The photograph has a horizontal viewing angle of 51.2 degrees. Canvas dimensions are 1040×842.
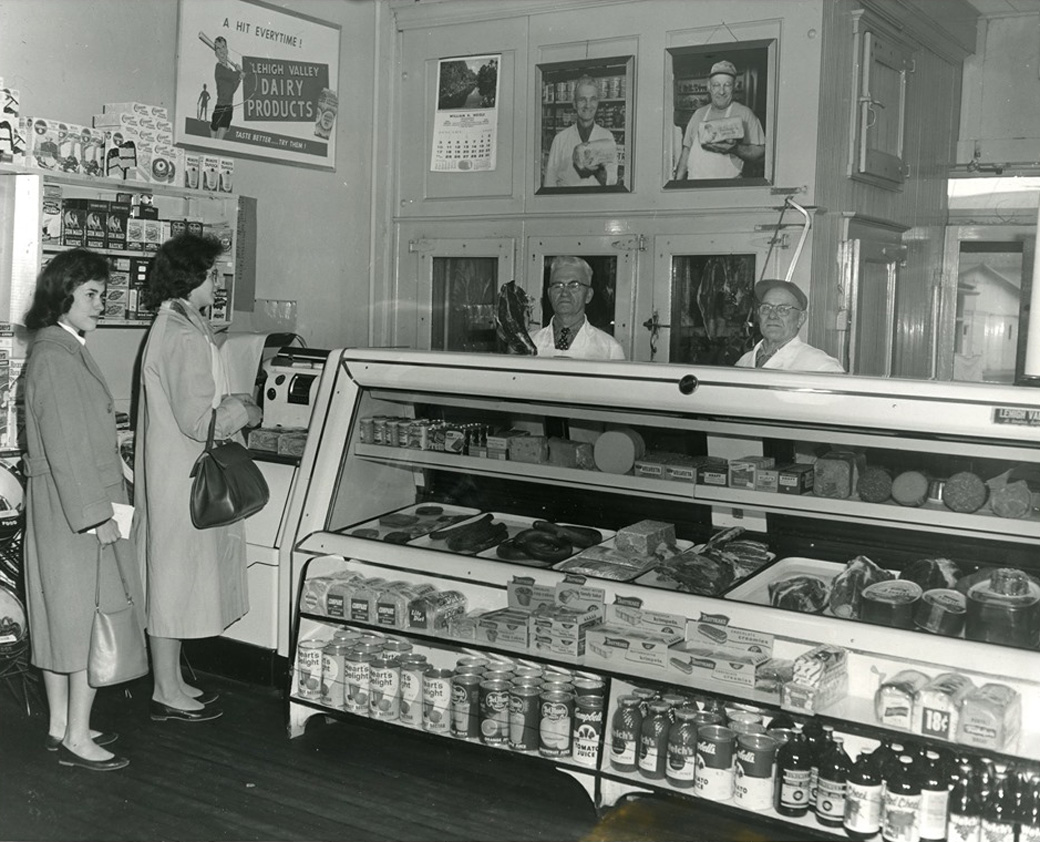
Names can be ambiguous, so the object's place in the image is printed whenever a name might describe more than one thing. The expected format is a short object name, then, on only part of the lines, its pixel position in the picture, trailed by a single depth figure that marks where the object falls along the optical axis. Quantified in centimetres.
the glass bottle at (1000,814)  264
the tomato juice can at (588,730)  324
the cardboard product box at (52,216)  448
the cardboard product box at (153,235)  492
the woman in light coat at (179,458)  390
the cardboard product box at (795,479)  322
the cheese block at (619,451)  351
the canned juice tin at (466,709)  346
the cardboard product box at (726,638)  306
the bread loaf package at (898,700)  279
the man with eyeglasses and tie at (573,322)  459
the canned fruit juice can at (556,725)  329
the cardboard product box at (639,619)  317
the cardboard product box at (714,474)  334
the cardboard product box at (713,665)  301
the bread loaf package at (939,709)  271
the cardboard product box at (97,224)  467
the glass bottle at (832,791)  282
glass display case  291
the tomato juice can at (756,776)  295
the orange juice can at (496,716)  339
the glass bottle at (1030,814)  263
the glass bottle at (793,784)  289
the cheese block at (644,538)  355
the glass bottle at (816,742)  291
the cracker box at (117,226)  475
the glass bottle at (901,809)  271
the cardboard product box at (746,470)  329
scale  468
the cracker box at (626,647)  313
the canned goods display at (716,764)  300
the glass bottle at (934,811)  270
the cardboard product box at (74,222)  457
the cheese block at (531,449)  367
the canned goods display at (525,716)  334
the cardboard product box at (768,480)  325
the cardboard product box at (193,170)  518
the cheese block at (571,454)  361
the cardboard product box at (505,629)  335
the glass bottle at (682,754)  308
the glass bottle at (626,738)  317
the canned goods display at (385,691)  360
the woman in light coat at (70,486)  352
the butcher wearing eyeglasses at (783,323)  409
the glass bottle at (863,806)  276
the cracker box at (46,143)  444
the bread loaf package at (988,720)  266
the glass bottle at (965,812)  267
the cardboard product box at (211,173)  529
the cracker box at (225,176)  539
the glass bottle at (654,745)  313
